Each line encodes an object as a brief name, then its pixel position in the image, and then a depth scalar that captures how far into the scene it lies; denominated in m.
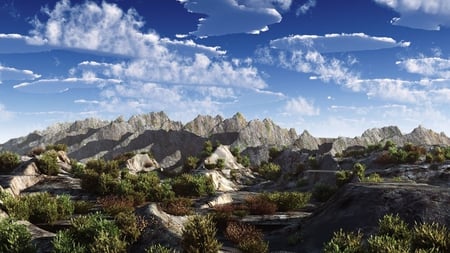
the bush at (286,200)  25.66
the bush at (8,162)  36.47
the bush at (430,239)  12.66
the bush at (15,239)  15.09
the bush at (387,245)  11.81
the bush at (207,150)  61.91
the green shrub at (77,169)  38.22
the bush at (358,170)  38.25
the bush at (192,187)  32.12
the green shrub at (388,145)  58.09
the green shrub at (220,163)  57.03
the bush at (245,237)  15.38
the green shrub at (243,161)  66.06
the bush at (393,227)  13.71
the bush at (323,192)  32.21
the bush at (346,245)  12.84
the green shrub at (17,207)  20.11
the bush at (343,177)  37.50
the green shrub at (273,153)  74.80
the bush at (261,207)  23.41
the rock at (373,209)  15.54
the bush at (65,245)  14.42
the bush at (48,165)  35.50
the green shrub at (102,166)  39.88
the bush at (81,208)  24.41
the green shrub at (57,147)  48.78
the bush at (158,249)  13.43
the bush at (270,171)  56.41
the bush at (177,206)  20.86
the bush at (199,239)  14.27
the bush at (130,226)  16.11
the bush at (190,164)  59.73
